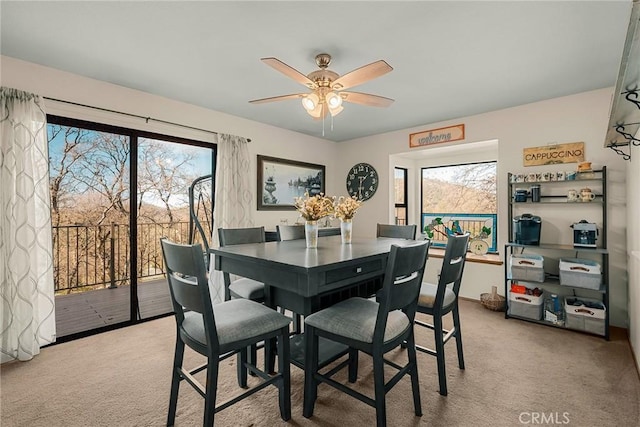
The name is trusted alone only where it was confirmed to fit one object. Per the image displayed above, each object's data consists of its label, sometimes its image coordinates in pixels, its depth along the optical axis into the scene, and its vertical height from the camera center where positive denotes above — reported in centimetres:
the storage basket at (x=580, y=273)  284 -56
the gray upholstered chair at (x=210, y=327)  143 -58
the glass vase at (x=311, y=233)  225 -13
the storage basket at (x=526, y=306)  316 -96
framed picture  433 +52
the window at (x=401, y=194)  510 +34
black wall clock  496 +56
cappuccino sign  323 +66
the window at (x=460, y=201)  453 +21
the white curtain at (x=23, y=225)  238 -7
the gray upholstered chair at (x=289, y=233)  297 -17
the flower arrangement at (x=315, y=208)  224 +5
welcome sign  405 +109
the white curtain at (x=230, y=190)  370 +31
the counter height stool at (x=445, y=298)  196 -58
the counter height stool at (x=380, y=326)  148 -59
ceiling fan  201 +94
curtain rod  272 +102
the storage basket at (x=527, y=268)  315 -56
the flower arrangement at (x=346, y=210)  252 +4
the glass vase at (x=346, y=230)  252 -12
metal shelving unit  289 -34
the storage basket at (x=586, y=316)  280 -96
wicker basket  352 -101
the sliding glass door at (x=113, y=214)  328 +2
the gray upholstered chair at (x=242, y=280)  237 -54
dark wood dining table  157 -31
